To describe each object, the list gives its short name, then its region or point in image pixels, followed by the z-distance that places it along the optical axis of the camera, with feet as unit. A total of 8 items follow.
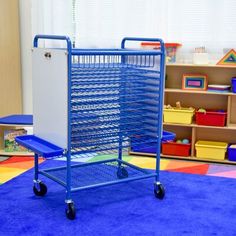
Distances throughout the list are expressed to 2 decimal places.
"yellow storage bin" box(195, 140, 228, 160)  13.34
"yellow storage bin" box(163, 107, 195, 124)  13.57
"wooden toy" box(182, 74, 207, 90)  13.62
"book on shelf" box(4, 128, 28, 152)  14.15
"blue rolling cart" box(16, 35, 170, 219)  9.00
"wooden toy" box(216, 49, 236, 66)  13.00
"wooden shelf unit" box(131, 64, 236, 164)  13.62
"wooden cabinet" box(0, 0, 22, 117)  14.29
